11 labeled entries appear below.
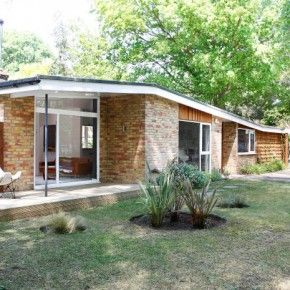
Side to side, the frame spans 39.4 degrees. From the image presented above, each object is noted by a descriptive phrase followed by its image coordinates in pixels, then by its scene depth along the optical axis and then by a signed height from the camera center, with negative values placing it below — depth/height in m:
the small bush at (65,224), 6.85 -1.31
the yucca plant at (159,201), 7.35 -0.95
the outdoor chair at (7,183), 9.01 -0.86
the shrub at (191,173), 12.58 -0.77
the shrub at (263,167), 19.54 -0.92
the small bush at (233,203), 9.67 -1.29
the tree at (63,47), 34.59 +8.73
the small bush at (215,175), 15.56 -1.04
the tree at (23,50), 52.94 +13.01
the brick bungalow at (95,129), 10.43 +0.59
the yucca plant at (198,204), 7.31 -1.00
